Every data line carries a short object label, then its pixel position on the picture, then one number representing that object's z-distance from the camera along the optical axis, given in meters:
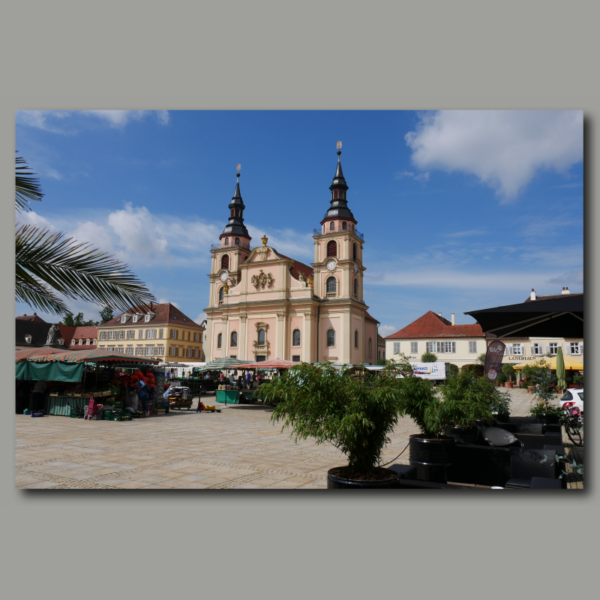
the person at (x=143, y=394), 16.97
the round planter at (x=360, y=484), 4.29
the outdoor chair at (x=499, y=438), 6.86
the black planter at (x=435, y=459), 5.74
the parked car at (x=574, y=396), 13.58
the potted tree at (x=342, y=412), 4.38
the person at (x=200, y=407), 19.53
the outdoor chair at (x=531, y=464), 5.25
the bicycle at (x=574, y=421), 9.32
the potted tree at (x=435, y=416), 5.77
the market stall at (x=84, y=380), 15.22
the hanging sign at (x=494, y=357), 12.88
